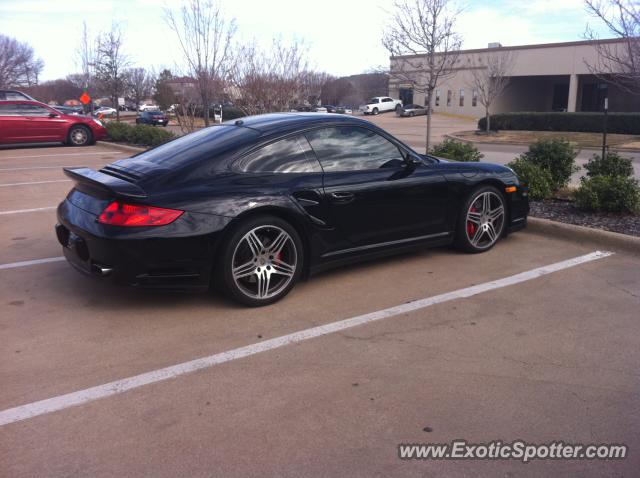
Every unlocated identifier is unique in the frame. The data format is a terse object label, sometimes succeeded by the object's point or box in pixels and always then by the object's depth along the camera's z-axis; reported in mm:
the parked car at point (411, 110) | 52125
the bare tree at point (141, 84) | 58950
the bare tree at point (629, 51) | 7074
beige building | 41531
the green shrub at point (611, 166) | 7670
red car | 17000
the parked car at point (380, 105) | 55750
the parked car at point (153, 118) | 38844
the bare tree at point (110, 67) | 25906
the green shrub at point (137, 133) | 16391
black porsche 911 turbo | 4184
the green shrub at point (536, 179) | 7805
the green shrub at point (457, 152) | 8727
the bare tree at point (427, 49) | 11359
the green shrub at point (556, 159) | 8172
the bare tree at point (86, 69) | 26703
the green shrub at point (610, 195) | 6852
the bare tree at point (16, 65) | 43466
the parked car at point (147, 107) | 61166
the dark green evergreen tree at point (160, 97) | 39734
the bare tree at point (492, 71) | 33656
